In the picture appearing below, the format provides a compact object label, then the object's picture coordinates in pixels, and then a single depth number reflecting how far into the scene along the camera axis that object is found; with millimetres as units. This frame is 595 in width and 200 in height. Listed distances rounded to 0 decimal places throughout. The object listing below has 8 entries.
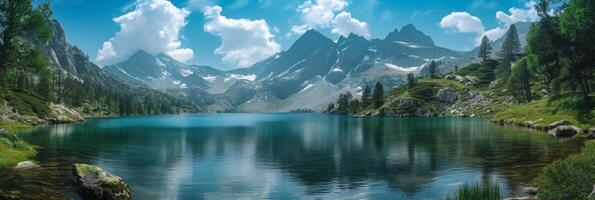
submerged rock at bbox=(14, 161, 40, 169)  45162
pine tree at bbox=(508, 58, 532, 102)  178625
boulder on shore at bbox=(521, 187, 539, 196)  31453
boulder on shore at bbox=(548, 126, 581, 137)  79075
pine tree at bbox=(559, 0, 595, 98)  81125
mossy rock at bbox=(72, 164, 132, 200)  32062
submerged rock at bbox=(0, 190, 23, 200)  29945
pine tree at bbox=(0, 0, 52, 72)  54875
